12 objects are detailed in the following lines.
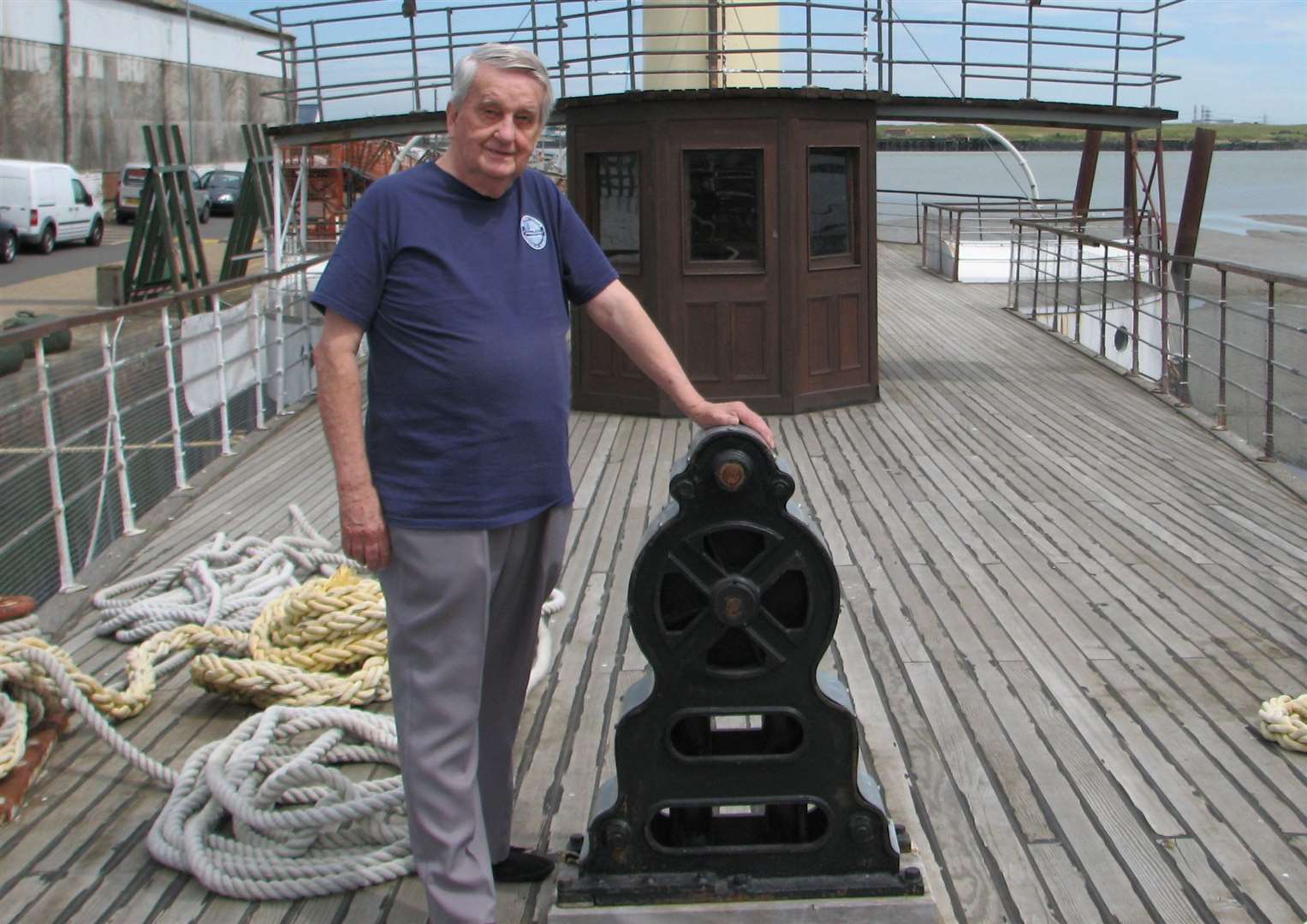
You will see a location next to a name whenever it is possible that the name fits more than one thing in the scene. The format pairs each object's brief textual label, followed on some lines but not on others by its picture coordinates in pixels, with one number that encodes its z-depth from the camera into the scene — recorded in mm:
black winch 2688
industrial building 41281
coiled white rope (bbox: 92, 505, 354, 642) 4891
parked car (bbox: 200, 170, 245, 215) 43906
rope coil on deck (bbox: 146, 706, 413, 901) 3068
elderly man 2557
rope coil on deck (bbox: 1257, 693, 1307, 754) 3754
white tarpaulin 10016
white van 30094
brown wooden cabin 9547
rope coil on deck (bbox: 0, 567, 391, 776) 3979
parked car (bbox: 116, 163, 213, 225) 39562
